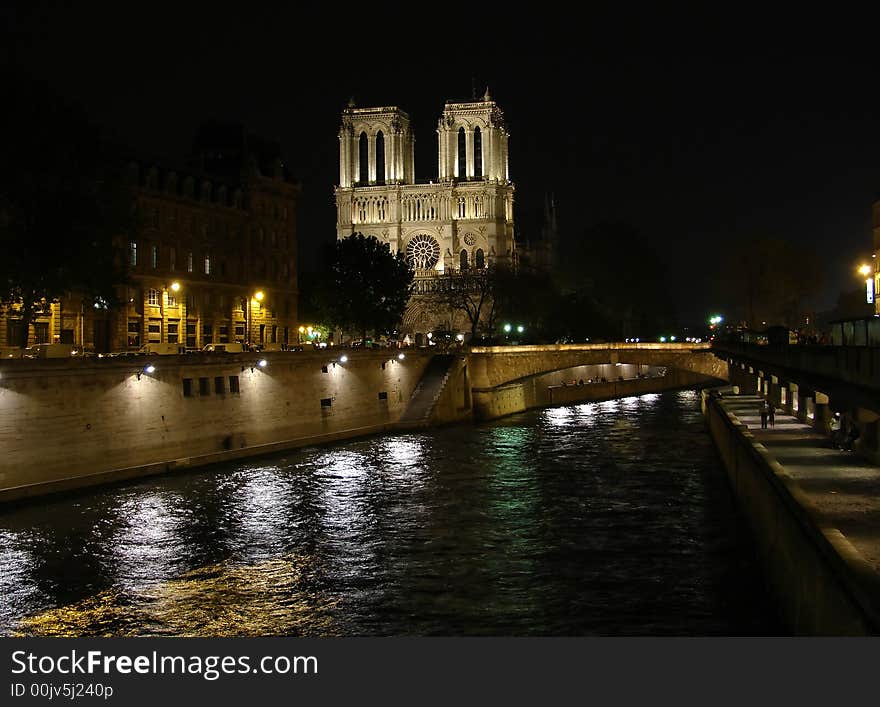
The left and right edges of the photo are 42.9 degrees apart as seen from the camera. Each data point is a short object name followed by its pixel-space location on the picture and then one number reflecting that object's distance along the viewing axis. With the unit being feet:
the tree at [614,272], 419.95
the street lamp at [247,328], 271.49
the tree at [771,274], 331.98
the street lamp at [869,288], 270.46
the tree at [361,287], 307.99
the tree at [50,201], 146.61
